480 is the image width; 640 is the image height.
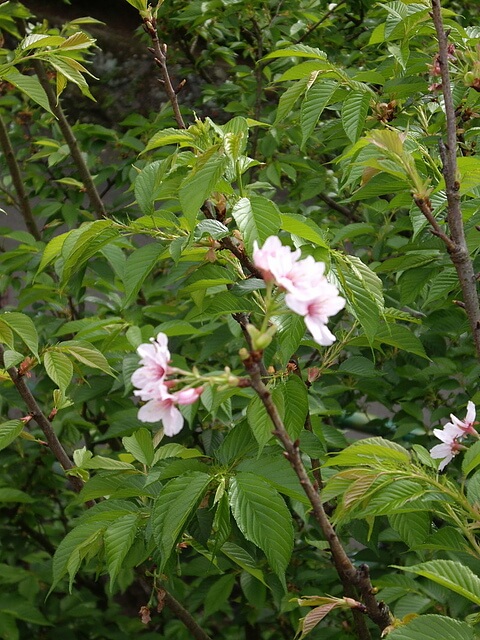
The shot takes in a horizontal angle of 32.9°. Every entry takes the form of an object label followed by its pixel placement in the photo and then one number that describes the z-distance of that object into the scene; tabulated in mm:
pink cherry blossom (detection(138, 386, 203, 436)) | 712
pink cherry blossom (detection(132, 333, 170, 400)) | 710
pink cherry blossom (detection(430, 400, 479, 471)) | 953
